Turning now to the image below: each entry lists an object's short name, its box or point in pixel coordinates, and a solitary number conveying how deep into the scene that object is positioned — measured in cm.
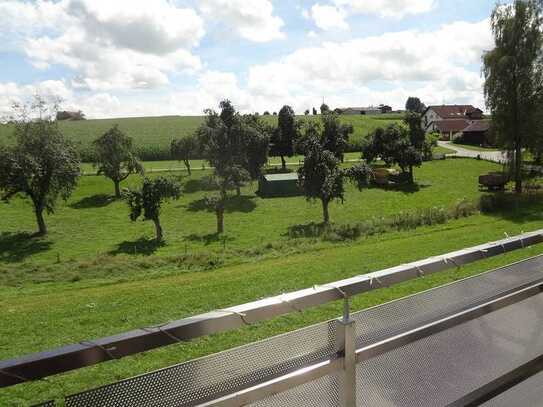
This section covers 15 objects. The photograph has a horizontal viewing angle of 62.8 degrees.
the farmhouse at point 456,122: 7694
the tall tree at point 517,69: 2953
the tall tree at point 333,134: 4117
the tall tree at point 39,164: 2856
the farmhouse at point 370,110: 16015
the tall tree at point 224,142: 3338
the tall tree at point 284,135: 5275
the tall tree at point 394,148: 4247
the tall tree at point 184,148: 4759
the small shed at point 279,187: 4069
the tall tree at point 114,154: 4028
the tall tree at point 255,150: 3670
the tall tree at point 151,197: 2723
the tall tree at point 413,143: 4238
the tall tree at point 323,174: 2820
